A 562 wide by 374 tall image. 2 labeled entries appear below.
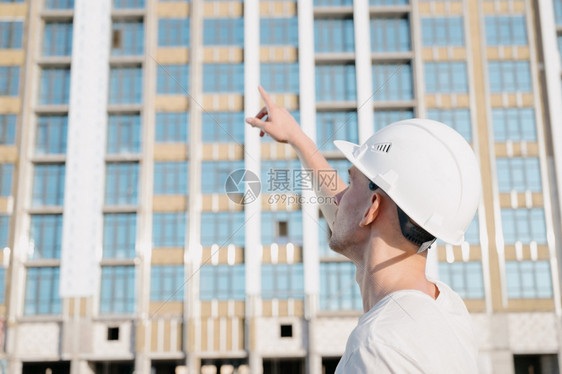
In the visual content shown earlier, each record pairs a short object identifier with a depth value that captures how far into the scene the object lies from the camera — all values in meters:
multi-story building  27.06
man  1.79
